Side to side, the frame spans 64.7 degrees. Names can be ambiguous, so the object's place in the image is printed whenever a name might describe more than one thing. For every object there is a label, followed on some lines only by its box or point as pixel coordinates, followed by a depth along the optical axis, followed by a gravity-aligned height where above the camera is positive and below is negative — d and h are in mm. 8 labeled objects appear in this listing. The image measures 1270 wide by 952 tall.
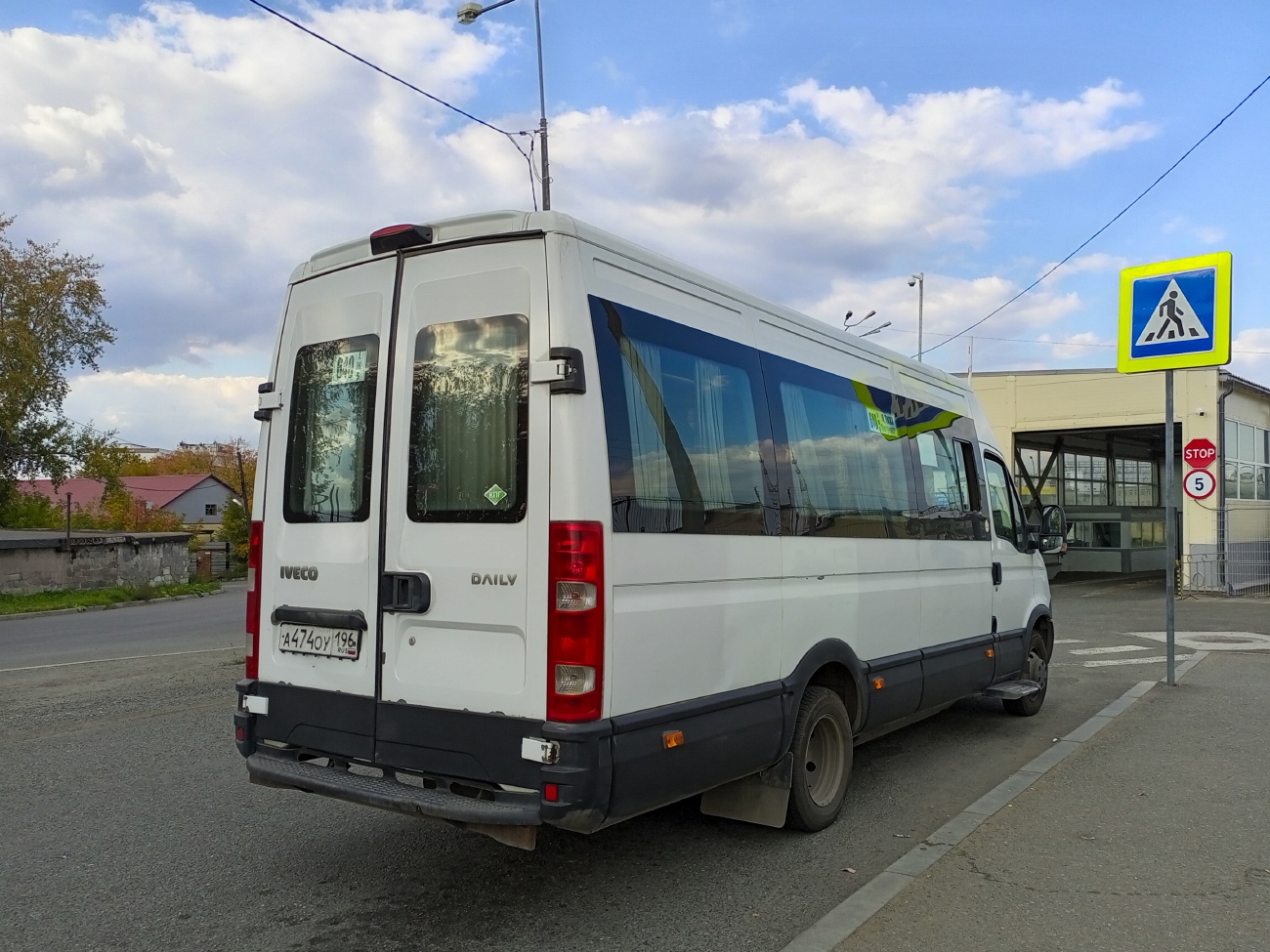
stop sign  22766 +1199
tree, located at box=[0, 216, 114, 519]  36031 +5747
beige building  23672 +2019
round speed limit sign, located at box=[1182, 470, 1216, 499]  21281 +478
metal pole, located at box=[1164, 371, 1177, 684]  9362 -315
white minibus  3779 -168
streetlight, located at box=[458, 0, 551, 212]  12406 +6080
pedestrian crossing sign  9031 +1768
